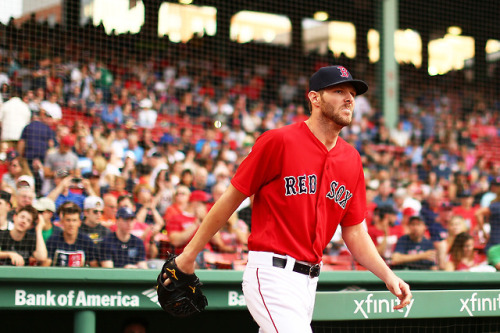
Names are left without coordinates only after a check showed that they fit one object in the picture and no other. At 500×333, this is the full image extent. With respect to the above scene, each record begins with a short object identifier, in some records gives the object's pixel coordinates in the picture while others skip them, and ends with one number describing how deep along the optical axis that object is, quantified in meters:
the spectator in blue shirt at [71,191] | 12.98
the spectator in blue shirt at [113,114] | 19.83
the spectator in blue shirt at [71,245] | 10.13
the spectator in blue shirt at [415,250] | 12.66
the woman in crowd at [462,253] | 12.95
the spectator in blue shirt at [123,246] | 10.77
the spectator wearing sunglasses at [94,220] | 11.03
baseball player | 5.70
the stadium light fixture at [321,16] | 32.89
